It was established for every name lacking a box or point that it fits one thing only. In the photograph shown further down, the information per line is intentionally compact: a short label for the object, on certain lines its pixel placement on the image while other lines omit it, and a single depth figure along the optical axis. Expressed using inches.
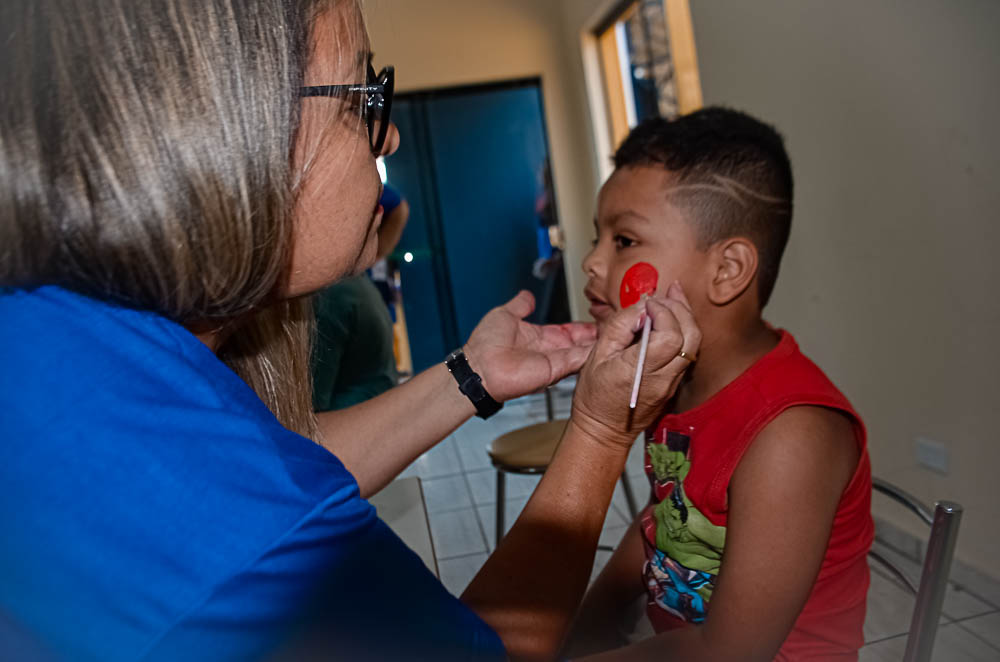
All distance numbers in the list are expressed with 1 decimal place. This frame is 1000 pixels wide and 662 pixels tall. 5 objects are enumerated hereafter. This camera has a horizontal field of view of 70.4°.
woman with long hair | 19.5
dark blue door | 219.9
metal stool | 78.7
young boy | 35.5
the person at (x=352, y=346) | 69.6
